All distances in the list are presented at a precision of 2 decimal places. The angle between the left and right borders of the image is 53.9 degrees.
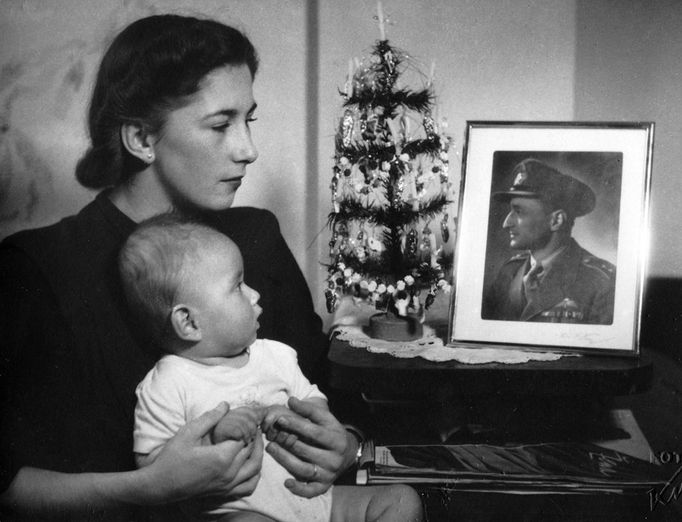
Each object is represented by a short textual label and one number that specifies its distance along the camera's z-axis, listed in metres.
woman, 0.93
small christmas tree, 1.11
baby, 0.90
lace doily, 1.08
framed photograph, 1.09
